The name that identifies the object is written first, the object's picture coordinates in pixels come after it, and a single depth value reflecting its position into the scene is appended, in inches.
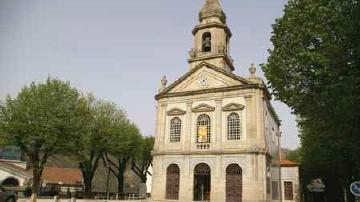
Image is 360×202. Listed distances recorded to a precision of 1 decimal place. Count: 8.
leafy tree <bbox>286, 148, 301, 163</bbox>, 2479.1
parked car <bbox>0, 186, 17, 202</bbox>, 809.5
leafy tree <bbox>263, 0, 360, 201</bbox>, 578.2
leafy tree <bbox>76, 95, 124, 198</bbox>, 1482.5
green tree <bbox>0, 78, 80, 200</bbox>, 1256.8
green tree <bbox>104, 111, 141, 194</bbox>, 1620.3
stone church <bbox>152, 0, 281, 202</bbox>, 1228.5
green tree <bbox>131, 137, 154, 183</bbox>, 1899.6
